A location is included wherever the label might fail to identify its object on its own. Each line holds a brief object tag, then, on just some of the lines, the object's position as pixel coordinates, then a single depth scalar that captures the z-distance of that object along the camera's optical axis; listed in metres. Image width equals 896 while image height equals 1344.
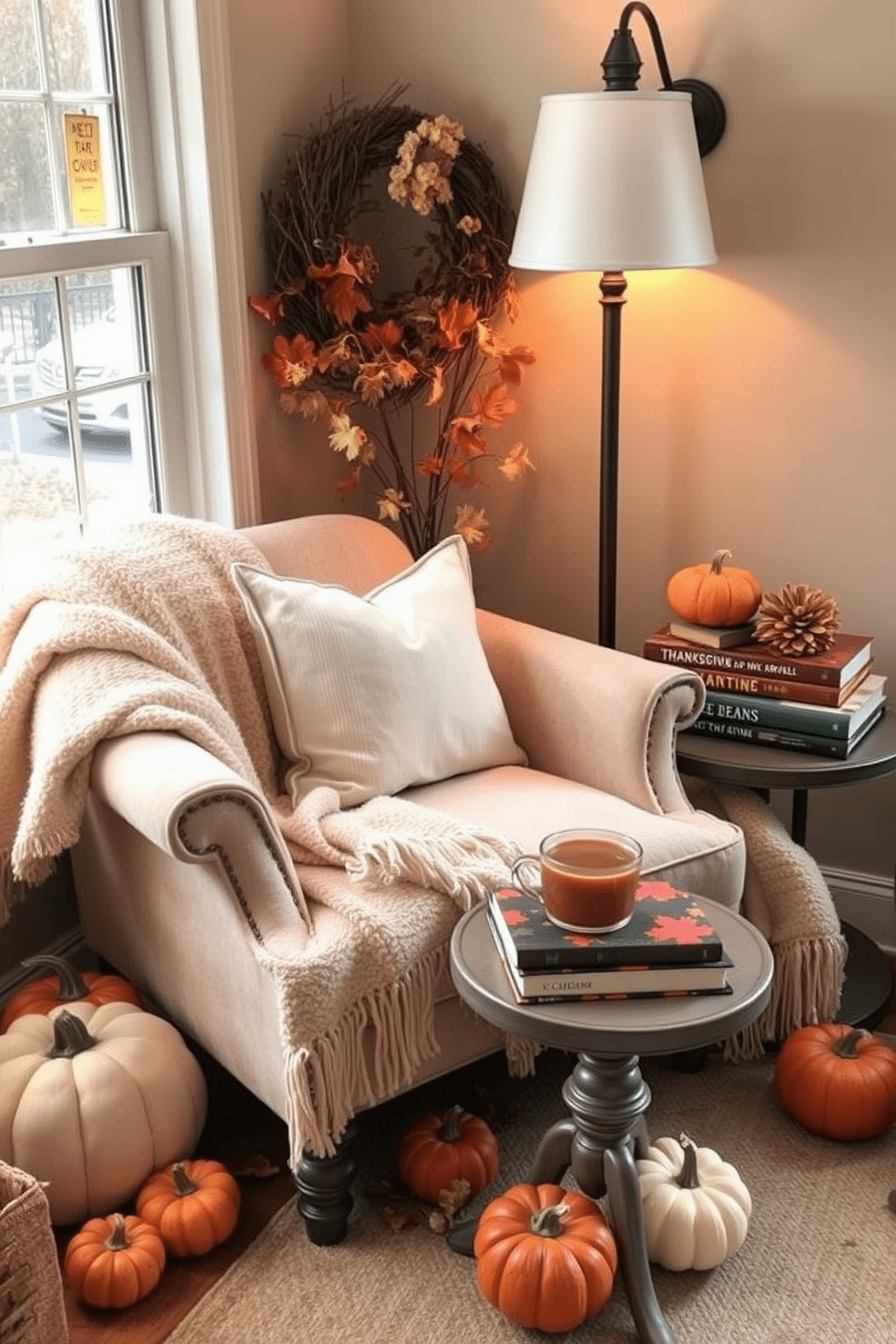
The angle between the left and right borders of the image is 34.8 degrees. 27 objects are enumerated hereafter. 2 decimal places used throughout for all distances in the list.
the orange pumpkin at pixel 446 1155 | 2.04
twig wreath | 2.64
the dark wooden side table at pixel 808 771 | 2.30
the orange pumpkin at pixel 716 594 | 2.47
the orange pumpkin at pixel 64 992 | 2.19
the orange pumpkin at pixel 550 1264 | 1.77
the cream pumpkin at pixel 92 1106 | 1.96
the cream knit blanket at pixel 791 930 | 2.32
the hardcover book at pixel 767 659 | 2.36
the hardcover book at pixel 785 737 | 2.34
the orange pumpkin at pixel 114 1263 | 1.87
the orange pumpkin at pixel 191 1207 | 1.95
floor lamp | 2.32
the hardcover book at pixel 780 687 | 2.35
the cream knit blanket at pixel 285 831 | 1.89
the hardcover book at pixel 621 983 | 1.67
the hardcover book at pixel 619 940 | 1.67
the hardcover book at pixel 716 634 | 2.48
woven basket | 1.60
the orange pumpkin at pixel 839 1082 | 2.16
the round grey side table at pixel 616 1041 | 1.63
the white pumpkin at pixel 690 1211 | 1.88
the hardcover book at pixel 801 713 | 2.33
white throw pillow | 2.28
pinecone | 2.41
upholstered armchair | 1.88
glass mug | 1.69
